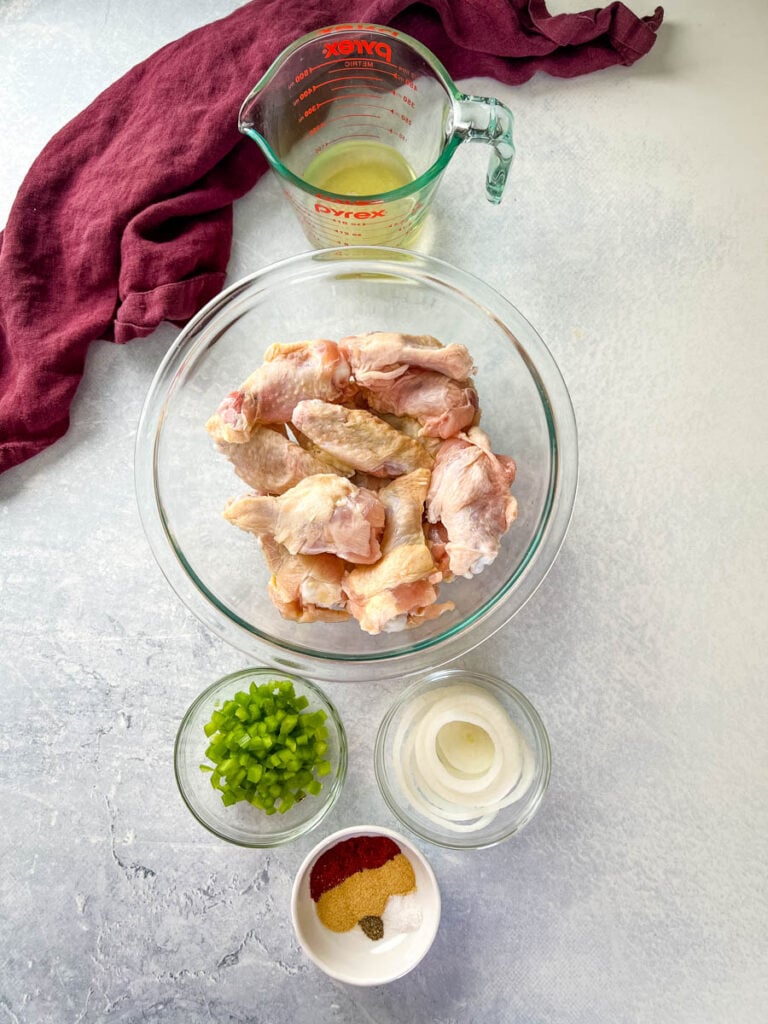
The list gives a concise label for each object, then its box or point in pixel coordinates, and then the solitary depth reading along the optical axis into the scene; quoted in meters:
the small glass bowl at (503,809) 0.48
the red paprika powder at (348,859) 0.47
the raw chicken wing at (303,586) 0.41
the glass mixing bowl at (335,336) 0.44
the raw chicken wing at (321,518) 0.39
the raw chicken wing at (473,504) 0.40
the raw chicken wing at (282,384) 0.40
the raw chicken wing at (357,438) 0.40
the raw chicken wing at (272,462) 0.41
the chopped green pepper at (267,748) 0.46
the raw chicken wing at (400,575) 0.39
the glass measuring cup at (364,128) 0.42
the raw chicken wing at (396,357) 0.40
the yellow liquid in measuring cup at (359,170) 0.48
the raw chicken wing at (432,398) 0.41
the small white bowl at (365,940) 0.46
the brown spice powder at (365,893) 0.47
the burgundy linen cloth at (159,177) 0.49
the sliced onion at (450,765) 0.48
